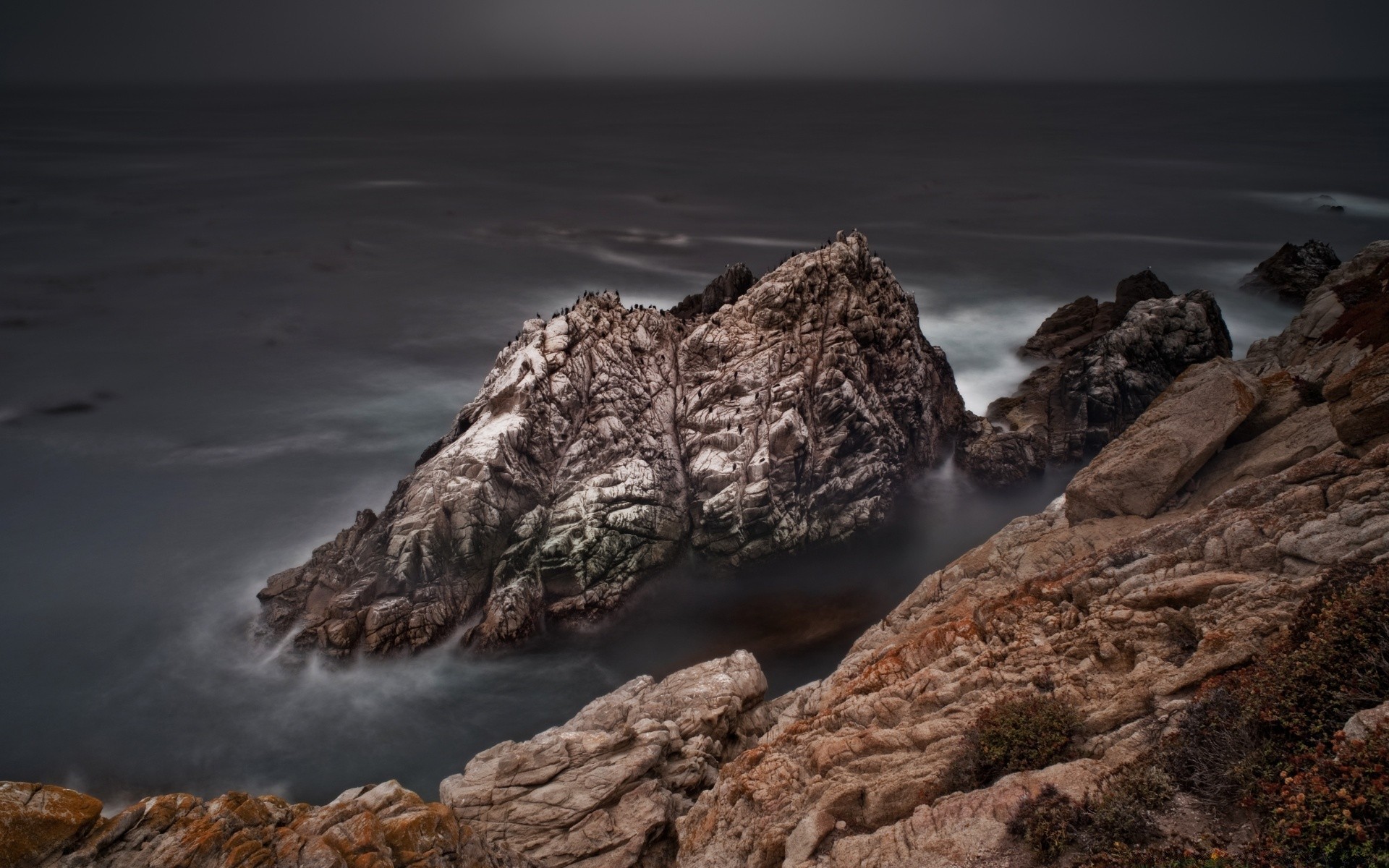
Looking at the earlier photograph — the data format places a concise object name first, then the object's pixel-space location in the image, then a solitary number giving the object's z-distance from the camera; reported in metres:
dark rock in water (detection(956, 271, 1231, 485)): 33.28
